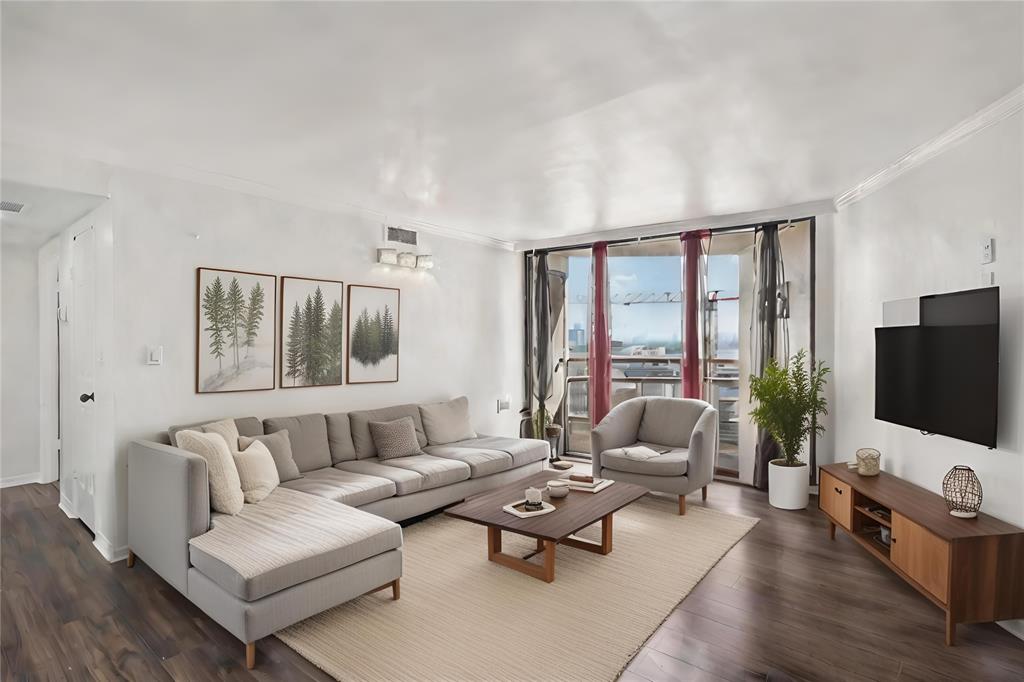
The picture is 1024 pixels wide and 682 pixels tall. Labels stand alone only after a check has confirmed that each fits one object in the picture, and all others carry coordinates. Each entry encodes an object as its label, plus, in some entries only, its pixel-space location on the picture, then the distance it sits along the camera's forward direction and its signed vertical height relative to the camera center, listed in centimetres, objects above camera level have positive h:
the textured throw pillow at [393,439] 470 -84
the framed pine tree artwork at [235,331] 399 +6
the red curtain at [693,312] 581 +29
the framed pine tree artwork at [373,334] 502 +5
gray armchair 464 -97
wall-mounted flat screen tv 288 -16
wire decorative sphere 286 -79
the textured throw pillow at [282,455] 385 -80
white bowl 379 -102
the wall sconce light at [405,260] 519 +76
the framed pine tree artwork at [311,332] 449 +6
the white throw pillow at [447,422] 528 -79
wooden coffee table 326 -109
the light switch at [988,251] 296 +48
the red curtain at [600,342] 643 -2
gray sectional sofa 256 -102
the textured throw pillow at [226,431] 358 -59
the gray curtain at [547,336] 685 +5
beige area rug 250 -144
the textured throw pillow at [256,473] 337 -82
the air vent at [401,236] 534 +101
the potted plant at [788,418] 473 -67
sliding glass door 534 +18
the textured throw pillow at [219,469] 315 -74
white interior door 388 -29
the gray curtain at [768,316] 530 +23
